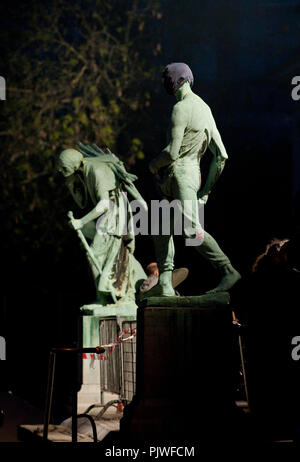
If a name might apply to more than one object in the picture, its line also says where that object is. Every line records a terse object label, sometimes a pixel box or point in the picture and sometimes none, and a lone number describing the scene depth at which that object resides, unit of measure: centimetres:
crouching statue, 2356
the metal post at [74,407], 1349
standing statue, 1527
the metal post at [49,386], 1462
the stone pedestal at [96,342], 2117
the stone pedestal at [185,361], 1466
